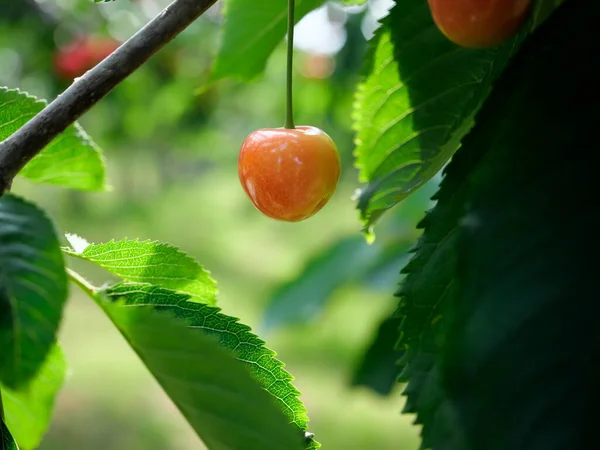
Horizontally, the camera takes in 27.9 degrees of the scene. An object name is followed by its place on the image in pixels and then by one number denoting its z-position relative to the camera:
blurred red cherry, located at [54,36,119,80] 0.95
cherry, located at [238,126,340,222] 0.26
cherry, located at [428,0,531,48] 0.21
